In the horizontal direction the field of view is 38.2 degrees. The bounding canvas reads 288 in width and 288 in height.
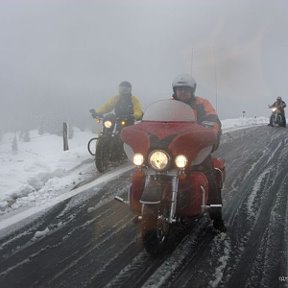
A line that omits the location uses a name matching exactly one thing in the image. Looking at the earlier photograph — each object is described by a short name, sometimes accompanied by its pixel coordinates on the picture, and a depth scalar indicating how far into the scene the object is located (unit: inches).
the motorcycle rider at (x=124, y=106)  417.7
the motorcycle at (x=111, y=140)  395.1
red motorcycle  177.7
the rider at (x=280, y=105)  868.0
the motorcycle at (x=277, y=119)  837.8
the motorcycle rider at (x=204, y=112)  207.3
